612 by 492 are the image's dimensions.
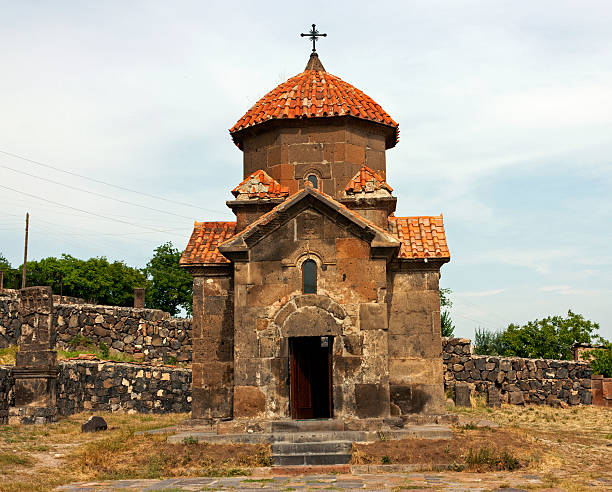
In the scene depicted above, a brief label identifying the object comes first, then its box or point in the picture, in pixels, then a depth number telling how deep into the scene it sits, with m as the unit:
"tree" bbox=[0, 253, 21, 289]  37.41
